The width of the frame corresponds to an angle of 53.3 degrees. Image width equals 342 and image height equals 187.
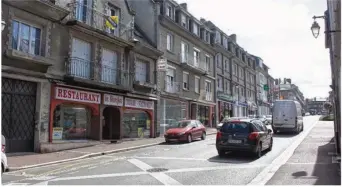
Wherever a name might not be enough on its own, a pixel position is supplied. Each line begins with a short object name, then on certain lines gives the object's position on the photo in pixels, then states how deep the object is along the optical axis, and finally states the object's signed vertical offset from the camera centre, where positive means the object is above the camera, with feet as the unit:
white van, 85.71 +0.68
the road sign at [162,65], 83.20 +13.05
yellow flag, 66.80 +19.09
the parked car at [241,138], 42.37 -2.41
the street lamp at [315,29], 41.24 +10.84
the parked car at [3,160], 28.07 -3.45
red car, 65.16 -2.61
